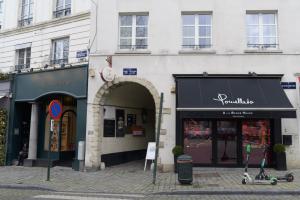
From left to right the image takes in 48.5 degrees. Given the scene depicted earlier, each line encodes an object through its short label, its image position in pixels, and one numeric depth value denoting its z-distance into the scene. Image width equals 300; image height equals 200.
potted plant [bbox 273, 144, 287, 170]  12.70
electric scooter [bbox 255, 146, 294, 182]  10.11
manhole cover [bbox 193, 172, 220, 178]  11.82
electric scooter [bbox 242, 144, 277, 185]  9.98
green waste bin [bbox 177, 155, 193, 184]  10.29
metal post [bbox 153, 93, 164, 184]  10.45
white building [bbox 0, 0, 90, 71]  15.07
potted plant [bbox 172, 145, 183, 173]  12.70
